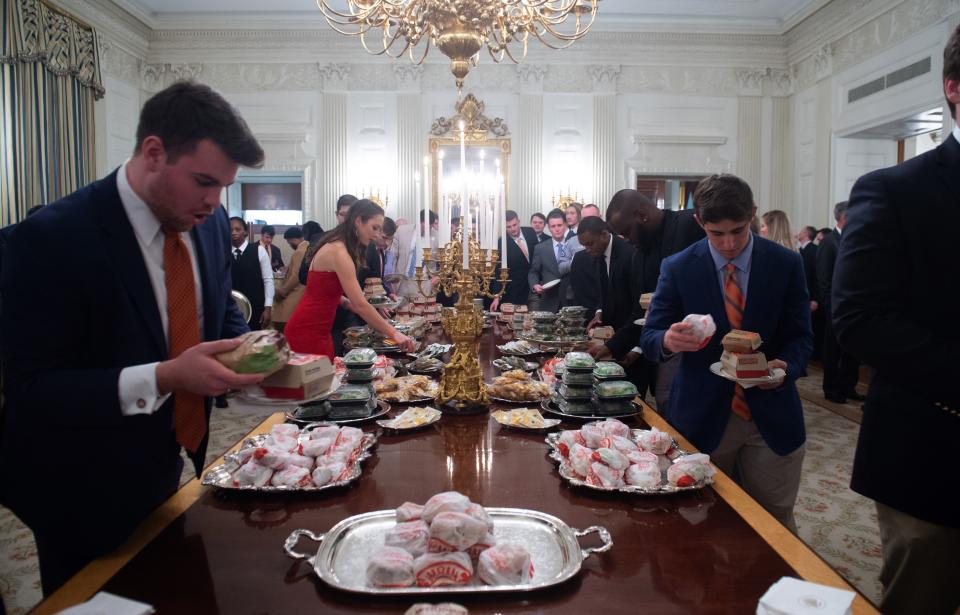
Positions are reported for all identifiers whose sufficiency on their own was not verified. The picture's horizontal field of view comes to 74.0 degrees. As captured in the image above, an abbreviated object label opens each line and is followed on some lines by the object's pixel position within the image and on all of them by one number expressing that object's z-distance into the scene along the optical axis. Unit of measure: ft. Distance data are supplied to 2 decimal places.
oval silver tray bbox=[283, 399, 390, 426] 6.23
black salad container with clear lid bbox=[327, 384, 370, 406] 6.34
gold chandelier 11.33
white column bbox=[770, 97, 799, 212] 32.07
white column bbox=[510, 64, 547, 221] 31.45
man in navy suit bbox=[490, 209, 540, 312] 21.29
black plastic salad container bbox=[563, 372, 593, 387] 6.62
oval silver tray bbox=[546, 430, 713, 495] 4.45
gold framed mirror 30.91
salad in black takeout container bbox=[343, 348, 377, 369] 6.91
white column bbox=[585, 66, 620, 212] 31.65
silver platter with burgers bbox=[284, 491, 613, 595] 3.26
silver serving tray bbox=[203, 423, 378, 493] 4.50
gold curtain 21.34
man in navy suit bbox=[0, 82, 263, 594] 3.81
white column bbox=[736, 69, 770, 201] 31.96
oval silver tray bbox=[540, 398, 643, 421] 6.36
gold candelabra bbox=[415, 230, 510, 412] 6.67
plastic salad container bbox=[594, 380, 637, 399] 6.40
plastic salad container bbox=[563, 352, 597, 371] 6.62
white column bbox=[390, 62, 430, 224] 31.27
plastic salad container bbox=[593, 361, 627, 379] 6.62
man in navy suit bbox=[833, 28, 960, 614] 4.55
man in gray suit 17.76
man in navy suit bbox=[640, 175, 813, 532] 6.26
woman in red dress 10.68
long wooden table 3.21
